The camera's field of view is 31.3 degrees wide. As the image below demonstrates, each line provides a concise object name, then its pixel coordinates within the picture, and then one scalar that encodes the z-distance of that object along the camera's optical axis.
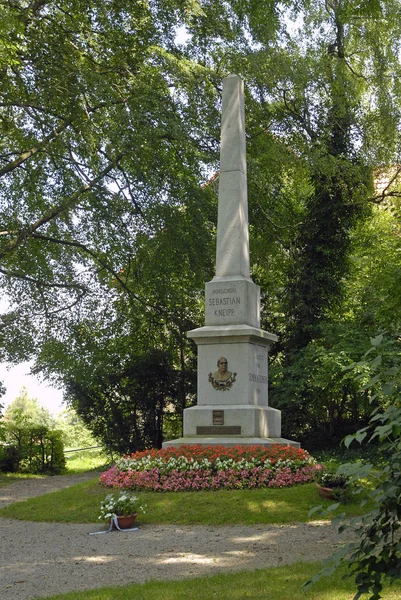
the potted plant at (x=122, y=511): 9.23
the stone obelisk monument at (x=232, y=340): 13.23
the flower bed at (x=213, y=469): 11.14
